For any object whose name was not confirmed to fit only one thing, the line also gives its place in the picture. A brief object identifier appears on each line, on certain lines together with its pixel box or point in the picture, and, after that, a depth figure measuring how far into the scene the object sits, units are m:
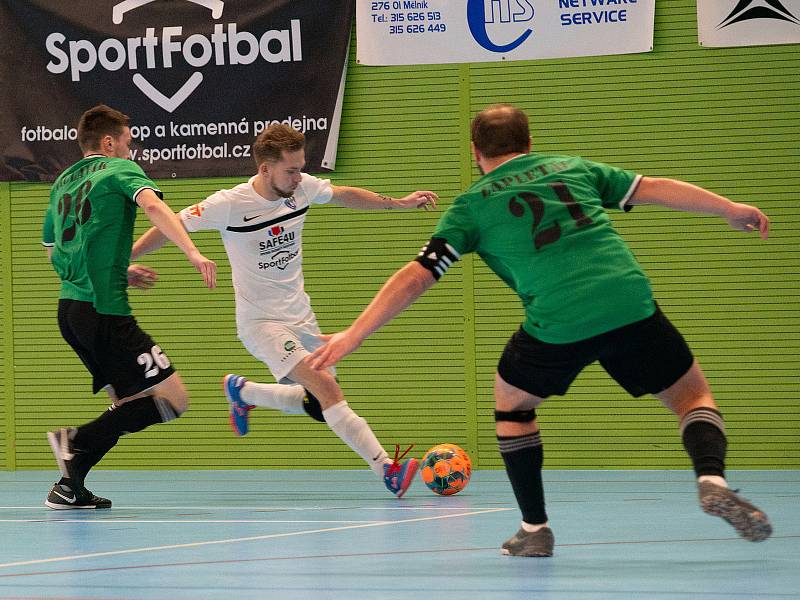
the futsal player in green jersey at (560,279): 9.91
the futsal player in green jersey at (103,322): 15.66
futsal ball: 16.36
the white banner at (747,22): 19.41
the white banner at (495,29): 20.08
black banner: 21.05
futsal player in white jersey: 16.00
